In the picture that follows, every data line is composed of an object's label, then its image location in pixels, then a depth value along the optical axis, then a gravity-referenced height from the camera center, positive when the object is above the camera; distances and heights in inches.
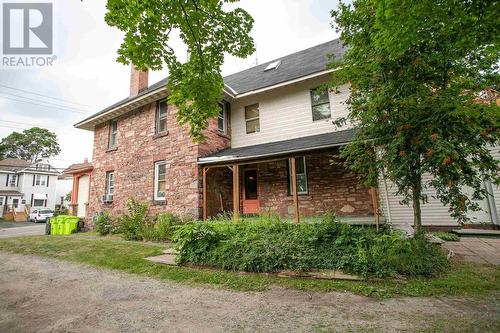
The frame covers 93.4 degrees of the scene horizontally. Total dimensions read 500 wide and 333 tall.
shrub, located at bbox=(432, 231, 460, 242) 279.0 -46.6
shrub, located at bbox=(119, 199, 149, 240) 359.3 -22.1
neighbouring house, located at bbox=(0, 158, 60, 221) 1269.7 +136.2
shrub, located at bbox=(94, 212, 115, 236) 424.8 -32.3
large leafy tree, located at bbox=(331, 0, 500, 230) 127.6 +77.3
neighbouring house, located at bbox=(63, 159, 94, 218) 560.1 +41.0
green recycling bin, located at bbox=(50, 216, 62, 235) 483.4 -34.1
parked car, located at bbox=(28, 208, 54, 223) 1041.5 -19.7
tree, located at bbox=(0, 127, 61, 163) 1708.9 +484.8
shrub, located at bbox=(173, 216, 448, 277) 161.5 -36.6
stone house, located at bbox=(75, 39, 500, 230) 342.3 +75.3
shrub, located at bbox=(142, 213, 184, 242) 336.8 -33.3
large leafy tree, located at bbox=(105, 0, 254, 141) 141.3 +109.9
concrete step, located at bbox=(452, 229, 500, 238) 287.5 -44.6
